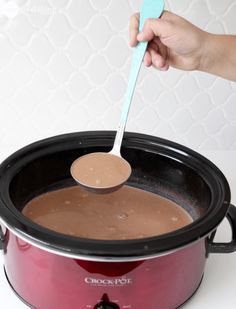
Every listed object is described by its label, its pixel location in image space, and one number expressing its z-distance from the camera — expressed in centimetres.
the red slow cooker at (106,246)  80
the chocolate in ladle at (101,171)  100
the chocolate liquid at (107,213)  101
